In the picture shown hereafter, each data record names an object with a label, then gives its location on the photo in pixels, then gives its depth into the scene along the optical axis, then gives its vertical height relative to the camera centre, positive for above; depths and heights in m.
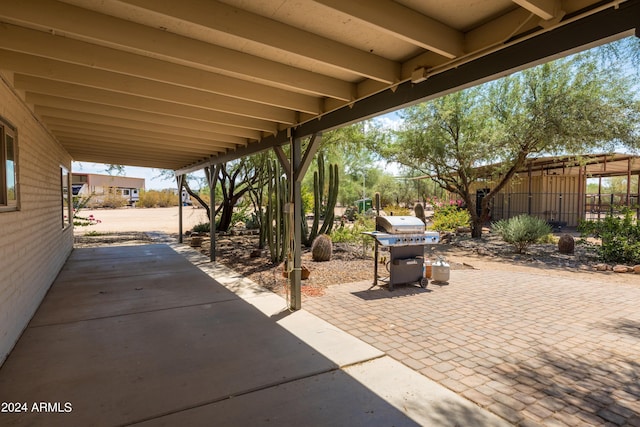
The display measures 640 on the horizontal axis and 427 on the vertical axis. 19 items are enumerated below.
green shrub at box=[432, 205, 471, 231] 12.39 -0.49
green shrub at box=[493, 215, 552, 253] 9.47 -0.70
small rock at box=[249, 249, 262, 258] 8.69 -1.26
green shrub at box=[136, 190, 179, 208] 39.25 +0.33
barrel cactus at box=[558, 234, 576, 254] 9.27 -1.01
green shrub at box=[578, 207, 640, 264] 7.80 -0.73
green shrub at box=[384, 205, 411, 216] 12.91 -0.24
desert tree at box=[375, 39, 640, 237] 8.71 +2.35
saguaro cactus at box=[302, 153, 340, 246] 9.52 +0.13
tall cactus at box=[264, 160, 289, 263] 7.60 -0.29
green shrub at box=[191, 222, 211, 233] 13.95 -1.05
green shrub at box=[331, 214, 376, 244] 10.00 -0.82
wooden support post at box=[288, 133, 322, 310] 4.76 +0.08
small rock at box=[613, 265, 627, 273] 7.29 -1.28
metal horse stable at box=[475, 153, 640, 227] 15.95 +0.76
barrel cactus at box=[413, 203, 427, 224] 11.18 -0.20
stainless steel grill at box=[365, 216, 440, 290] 5.63 -0.63
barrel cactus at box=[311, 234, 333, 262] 8.19 -1.06
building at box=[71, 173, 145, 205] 35.72 +2.39
